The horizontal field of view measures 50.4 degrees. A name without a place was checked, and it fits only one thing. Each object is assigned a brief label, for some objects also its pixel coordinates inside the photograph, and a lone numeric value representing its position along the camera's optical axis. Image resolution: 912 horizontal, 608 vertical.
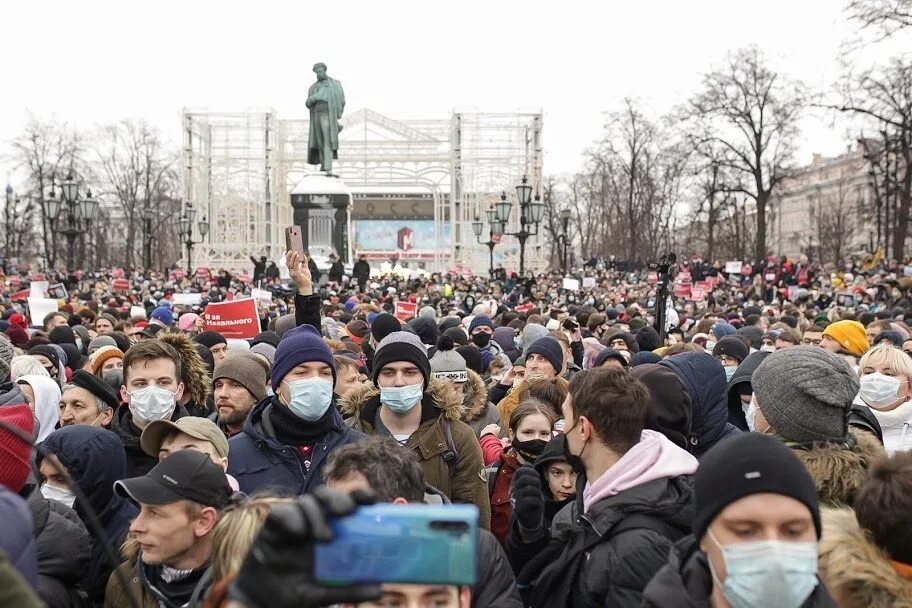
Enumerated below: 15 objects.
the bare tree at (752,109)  42.78
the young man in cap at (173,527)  3.38
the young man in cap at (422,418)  4.81
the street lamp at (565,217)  30.97
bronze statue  33.47
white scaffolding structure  52.22
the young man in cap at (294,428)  4.42
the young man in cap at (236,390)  5.73
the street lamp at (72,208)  22.73
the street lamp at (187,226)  36.62
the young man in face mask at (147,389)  5.31
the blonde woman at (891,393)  5.77
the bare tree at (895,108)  26.53
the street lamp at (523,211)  24.53
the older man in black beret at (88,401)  5.45
